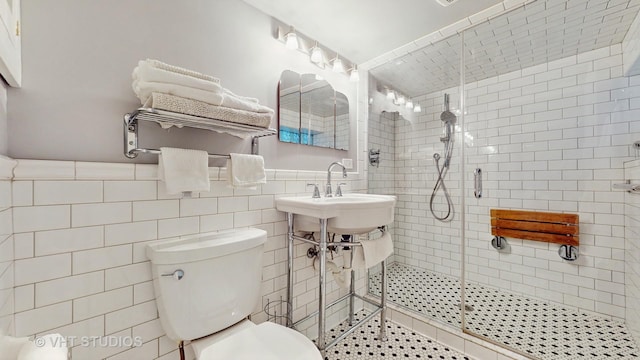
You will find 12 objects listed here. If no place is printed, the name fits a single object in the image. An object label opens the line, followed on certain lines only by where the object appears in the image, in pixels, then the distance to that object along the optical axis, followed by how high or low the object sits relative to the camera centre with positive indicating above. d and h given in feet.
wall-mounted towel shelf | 3.10 +0.80
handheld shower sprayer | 6.98 +0.82
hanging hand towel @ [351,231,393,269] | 4.49 -1.33
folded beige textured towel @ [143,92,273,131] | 3.01 +0.93
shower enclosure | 5.45 +0.31
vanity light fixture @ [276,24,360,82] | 5.04 +2.86
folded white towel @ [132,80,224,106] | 3.00 +1.10
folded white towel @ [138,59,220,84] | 3.03 +1.39
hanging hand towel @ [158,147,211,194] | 3.22 +0.14
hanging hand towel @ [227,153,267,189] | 3.87 +0.14
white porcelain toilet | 3.05 -1.57
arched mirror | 5.22 +1.55
